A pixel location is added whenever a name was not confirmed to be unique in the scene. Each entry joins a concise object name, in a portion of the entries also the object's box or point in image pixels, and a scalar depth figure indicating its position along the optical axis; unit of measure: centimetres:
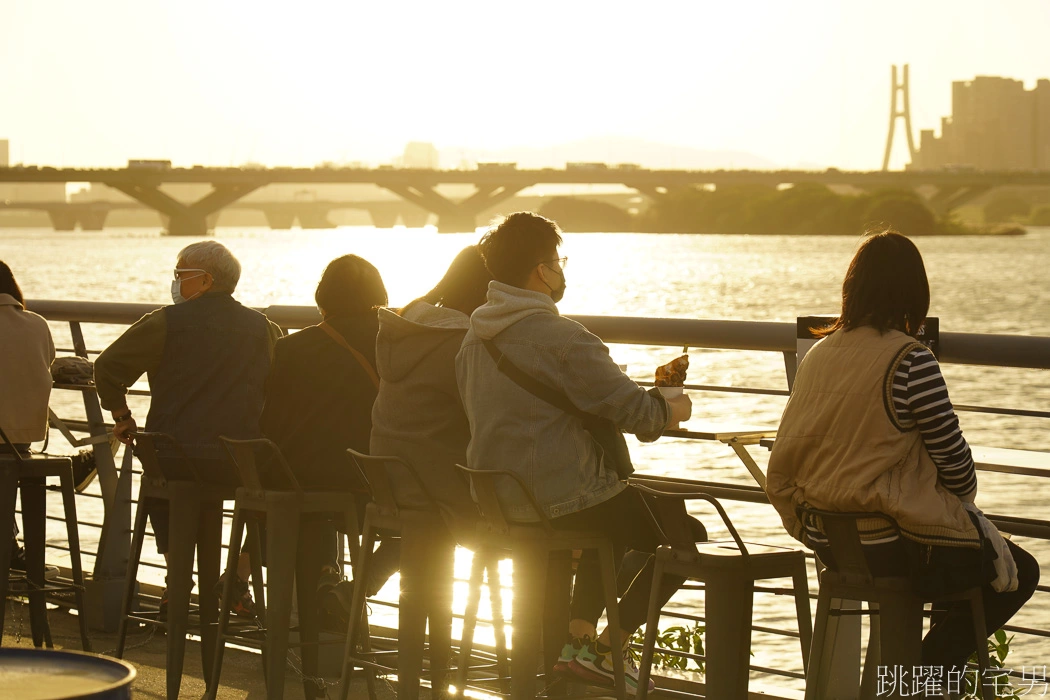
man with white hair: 861
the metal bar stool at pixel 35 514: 923
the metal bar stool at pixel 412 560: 733
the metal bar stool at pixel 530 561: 671
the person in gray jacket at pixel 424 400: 739
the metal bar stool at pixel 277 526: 798
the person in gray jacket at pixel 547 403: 672
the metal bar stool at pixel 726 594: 656
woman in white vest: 620
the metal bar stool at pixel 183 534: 842
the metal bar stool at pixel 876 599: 617
